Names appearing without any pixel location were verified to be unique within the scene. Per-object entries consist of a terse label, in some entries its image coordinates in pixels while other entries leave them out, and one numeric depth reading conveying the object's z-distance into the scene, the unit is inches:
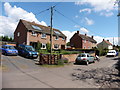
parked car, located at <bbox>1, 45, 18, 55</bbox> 499.0
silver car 456.8
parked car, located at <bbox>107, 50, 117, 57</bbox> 875.4
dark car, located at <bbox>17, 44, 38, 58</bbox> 486.6
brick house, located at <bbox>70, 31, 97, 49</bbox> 1341.7
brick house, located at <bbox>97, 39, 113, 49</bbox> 1915.1
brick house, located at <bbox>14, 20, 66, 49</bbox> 769.2
